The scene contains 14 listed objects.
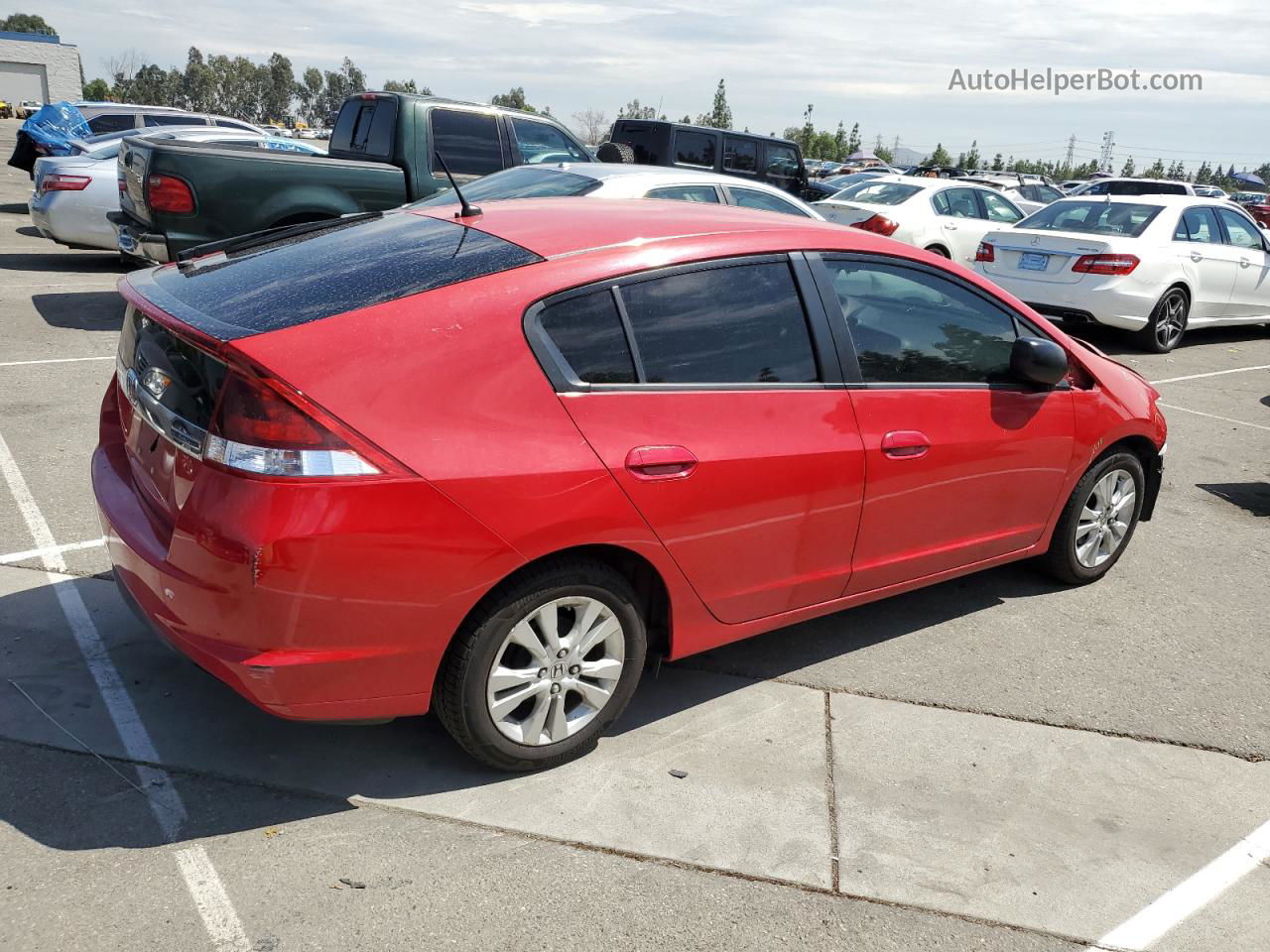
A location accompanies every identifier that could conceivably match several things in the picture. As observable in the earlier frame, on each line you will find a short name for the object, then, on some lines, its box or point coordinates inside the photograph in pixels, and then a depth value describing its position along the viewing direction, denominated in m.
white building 86.88
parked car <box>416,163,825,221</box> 7.63
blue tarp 17.86
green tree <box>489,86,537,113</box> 79.03
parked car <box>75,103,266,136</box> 18.30
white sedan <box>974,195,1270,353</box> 10.92
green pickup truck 8.74
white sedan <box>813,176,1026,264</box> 13.58
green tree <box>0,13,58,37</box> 140.38
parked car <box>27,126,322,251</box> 11.99
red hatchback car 2.90
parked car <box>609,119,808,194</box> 14.90
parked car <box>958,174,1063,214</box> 25.33
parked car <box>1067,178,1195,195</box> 20.86
